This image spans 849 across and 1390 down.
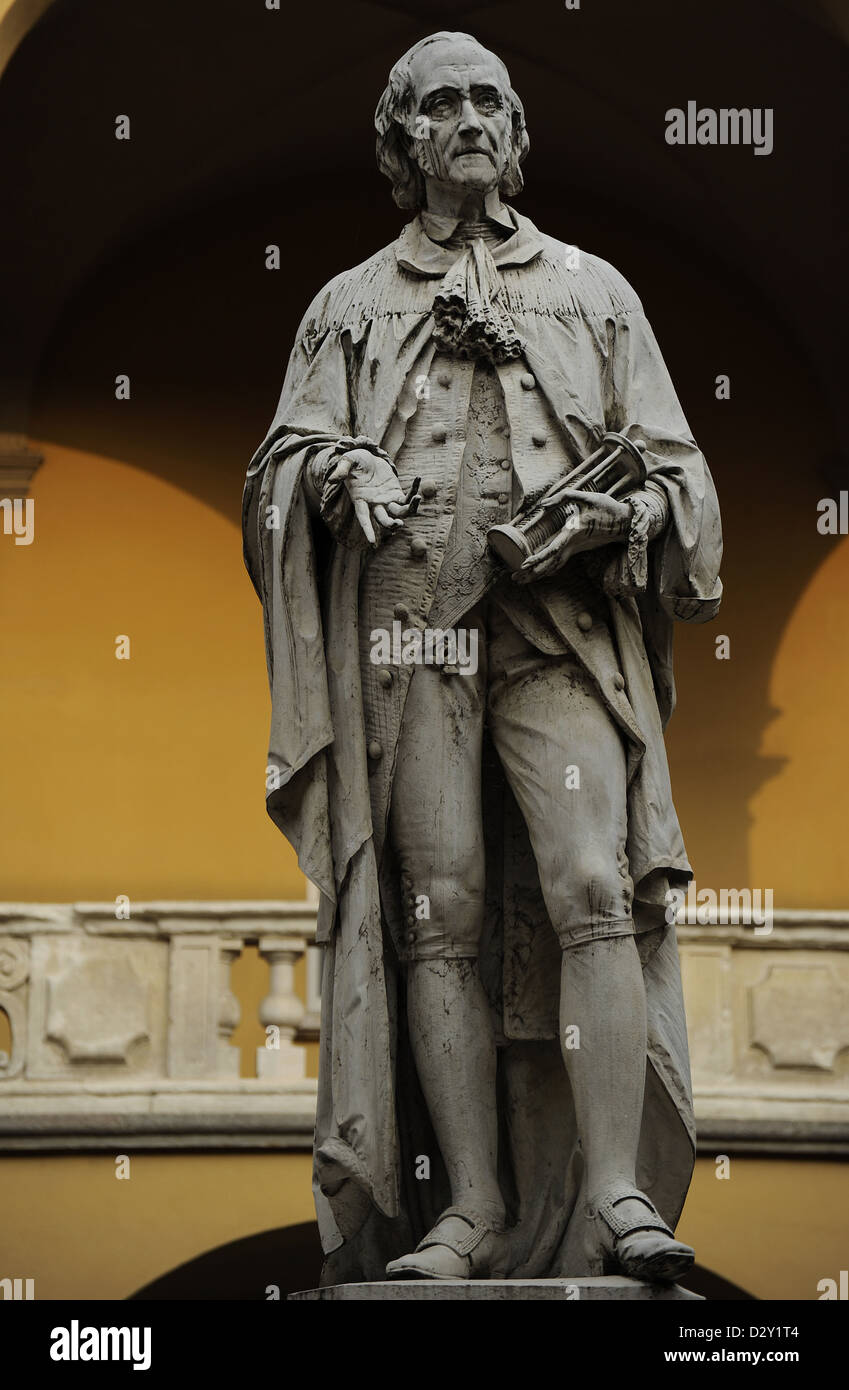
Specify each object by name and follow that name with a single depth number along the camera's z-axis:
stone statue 4.60
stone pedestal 4.19
